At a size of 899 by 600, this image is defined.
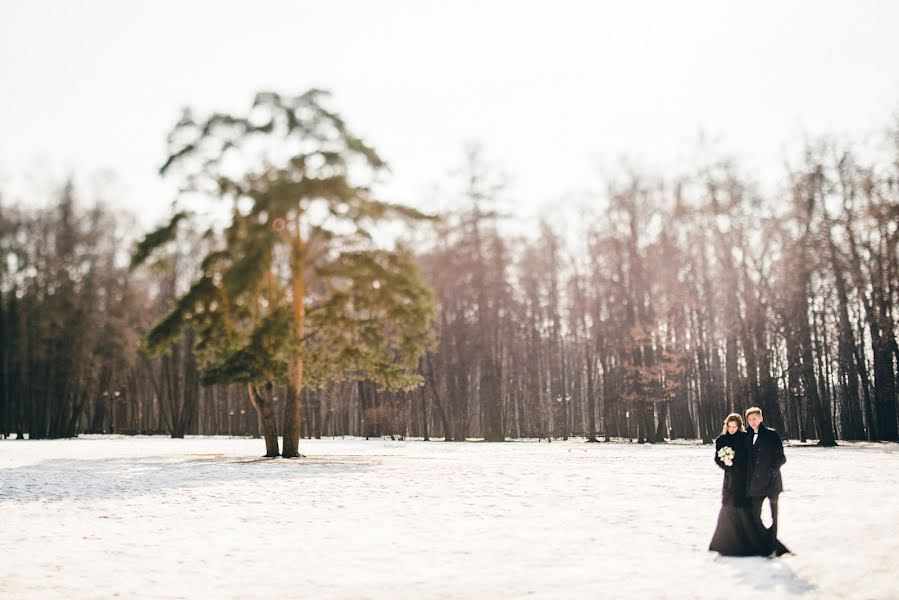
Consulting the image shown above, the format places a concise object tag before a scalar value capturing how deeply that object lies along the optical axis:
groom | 8.63
